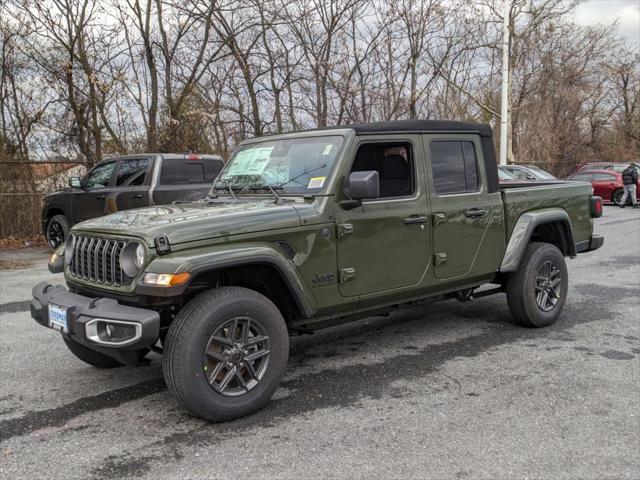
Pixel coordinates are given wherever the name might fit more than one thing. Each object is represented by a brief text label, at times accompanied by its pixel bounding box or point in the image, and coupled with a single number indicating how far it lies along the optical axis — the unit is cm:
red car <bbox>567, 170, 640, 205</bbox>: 2204
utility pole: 2034
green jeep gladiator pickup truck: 353
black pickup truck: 1020
